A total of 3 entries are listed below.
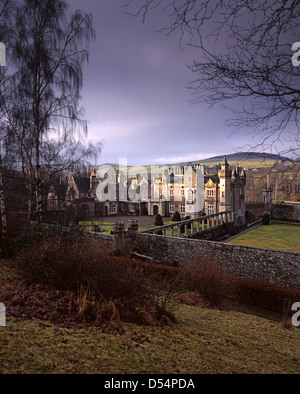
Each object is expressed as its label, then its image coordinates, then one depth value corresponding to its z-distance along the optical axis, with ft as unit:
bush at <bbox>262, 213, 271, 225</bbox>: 122.22
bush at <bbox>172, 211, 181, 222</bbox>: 113.19
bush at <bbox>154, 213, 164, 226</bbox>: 102.01
